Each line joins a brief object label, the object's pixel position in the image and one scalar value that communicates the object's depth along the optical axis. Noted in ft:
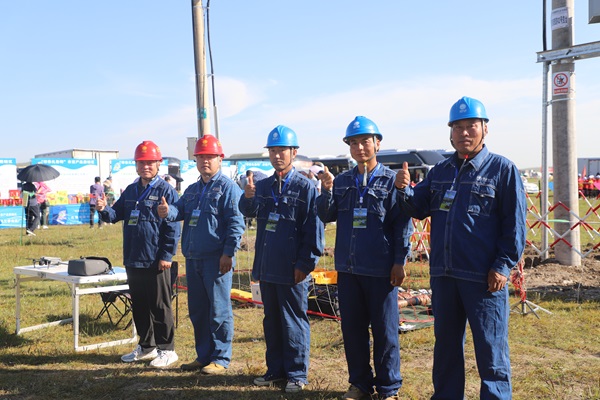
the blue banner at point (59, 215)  68.59
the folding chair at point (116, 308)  21.55
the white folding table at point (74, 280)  18.52
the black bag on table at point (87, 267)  18.67
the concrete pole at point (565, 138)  31.45
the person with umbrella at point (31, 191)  59.52
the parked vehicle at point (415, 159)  92.02
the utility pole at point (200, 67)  29.32
